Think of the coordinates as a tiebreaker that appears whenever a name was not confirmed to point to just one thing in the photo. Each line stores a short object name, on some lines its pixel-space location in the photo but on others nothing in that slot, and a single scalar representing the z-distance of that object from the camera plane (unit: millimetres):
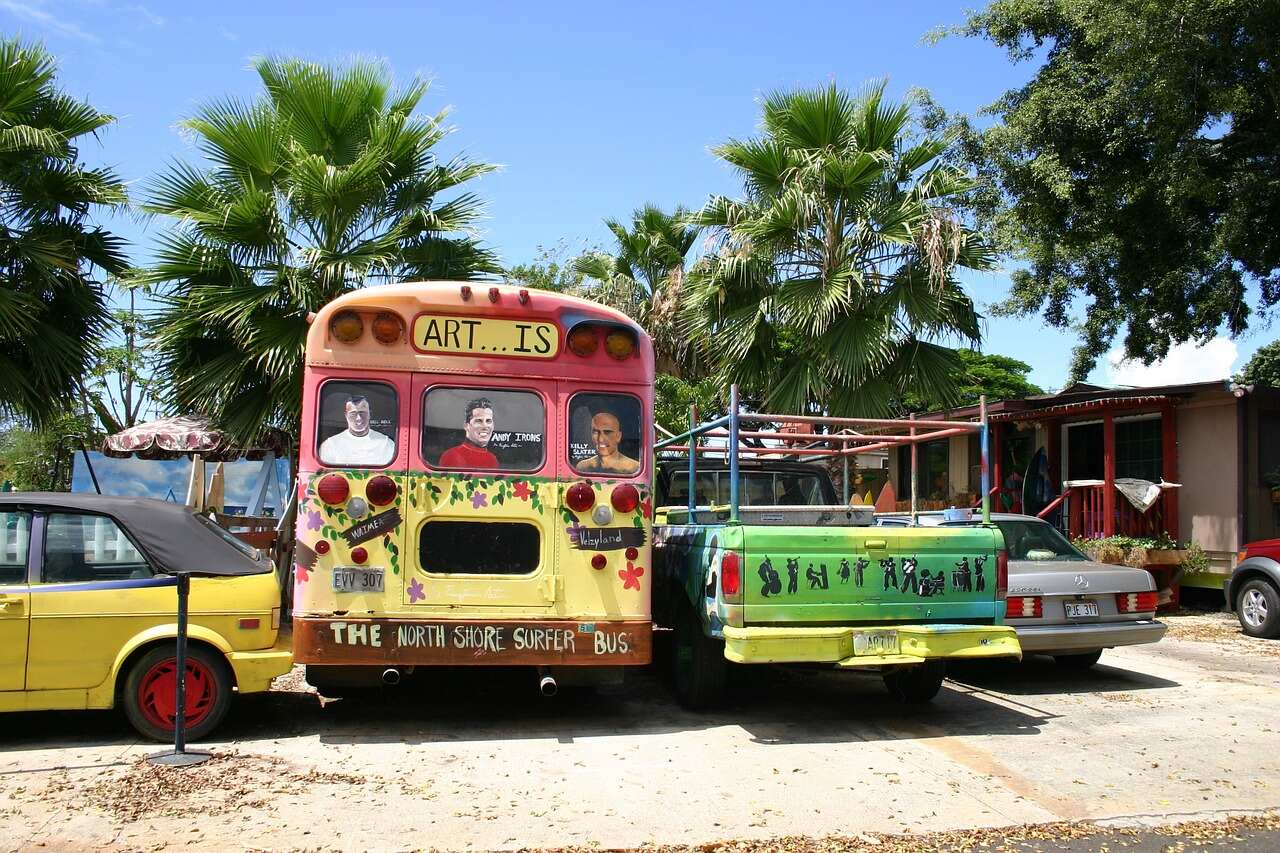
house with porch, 14039
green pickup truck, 6738
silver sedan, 8664
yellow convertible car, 6312
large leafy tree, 14438
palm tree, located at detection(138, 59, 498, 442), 11242
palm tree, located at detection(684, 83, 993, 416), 13086
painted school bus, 6703
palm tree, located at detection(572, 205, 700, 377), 19375
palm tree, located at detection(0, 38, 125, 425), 11406
